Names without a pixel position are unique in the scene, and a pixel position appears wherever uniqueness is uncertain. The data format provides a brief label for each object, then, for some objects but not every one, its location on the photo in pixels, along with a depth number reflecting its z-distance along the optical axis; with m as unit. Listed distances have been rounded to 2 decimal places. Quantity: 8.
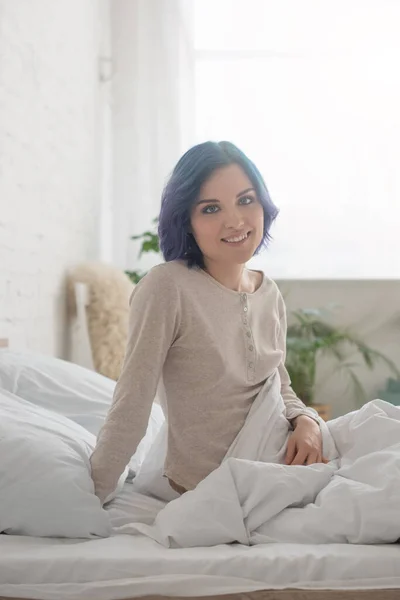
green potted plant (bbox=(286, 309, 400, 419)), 3.90
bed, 1.20
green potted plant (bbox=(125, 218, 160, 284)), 3.94
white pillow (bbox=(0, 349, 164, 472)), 1.99
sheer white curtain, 4.30
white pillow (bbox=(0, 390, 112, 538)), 1.40
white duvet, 1.29
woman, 1.50
